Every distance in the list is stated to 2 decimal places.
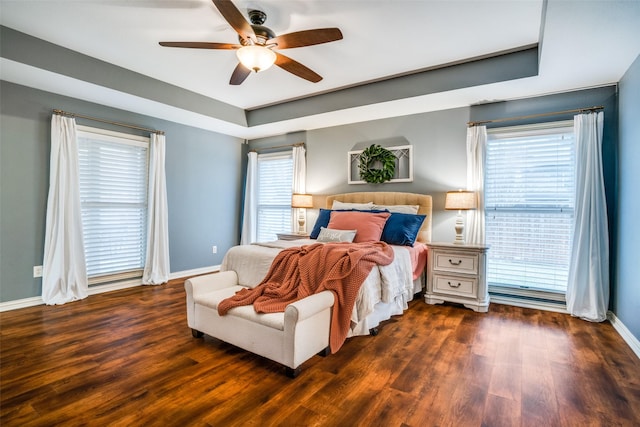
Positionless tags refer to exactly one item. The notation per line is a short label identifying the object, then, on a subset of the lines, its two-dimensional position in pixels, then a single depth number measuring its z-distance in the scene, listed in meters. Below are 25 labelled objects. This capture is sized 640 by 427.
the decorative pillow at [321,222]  4.11
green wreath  4.40
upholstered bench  2.03
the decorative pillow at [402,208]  3.99
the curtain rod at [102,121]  3.60
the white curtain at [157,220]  4.45
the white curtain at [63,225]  3.52
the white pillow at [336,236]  3.48
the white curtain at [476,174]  3.74
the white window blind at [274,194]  5.60
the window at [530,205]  3.39
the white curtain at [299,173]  5.29
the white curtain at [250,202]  5.79
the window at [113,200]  3.94
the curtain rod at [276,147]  5.32
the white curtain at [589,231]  3.07
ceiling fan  2.19
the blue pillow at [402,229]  3.56
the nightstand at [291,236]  4.65
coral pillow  3.55
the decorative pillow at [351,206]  4.22
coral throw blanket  2.37
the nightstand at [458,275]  3.38
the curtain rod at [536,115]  3.18
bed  2.60
